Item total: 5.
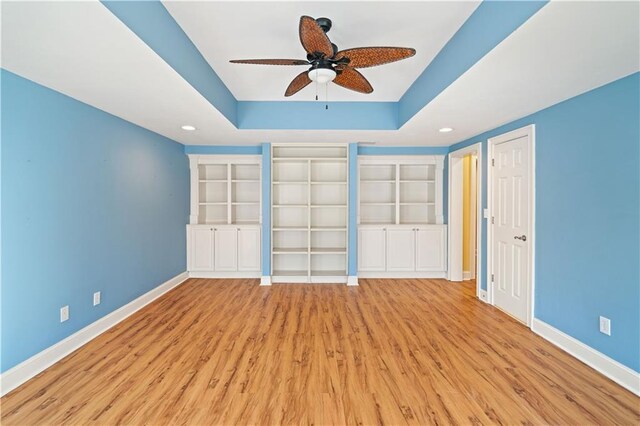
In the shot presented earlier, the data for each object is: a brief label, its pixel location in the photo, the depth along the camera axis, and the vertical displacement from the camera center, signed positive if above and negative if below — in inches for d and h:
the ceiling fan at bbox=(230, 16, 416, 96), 69.2 +41.9
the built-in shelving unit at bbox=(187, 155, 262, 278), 195.9 -3.8
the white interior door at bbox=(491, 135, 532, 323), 122.8 -6.7
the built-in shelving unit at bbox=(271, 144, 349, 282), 198.8 +0.0
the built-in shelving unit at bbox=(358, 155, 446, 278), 195.9 -3.6
